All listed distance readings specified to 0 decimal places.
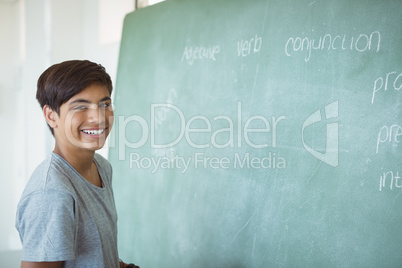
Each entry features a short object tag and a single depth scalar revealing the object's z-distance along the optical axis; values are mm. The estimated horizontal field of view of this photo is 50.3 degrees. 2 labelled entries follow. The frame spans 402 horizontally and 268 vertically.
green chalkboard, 1646
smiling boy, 1198
